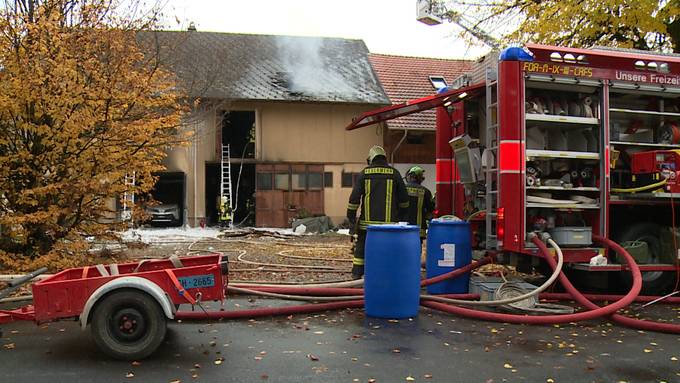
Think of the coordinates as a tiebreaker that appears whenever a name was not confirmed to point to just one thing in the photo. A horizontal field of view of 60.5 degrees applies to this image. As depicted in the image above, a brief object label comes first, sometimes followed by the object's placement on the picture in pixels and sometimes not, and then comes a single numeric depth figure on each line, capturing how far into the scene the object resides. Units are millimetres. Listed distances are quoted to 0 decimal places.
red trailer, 4422
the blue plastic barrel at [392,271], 5895
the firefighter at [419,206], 8312
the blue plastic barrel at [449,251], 7043
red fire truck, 6523
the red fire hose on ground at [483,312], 5461
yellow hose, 6816
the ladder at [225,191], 20631
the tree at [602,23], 10898
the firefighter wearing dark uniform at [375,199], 7258
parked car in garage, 20641
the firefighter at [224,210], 20562
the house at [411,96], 21730
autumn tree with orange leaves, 8102
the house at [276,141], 21016
